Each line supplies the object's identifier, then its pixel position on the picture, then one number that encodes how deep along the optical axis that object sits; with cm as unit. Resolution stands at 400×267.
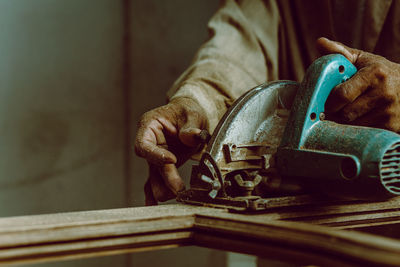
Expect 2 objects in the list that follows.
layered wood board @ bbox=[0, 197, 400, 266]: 107
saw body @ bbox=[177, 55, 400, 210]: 123
